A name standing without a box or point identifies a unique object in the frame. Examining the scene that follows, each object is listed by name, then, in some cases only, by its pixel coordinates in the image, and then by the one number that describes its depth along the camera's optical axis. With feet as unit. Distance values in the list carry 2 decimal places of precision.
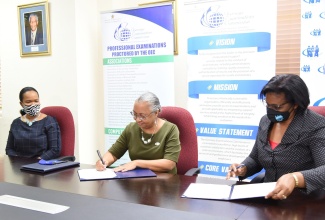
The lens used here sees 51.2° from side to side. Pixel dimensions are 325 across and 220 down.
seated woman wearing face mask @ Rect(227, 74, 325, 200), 5.51
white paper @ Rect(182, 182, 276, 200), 4.82
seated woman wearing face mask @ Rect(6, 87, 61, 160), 9.29
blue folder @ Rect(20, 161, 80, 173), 6.67
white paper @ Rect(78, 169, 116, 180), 6.14
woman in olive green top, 7.08
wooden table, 4.31
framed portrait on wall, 11.96
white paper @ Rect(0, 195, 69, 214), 4.56
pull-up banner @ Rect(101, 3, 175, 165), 10.69
